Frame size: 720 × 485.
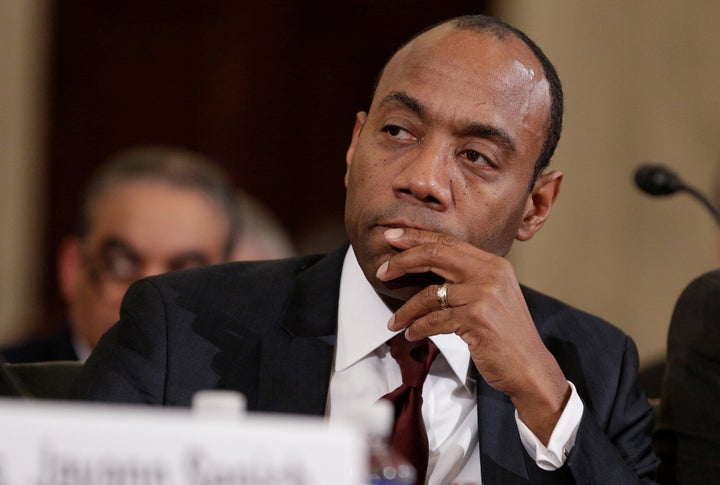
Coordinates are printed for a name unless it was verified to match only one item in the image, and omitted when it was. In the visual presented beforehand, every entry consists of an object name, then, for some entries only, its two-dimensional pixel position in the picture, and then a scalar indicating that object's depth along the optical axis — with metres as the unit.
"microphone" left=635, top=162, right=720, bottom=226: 3.97
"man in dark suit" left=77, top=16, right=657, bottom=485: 3.61
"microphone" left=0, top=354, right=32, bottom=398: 3.57
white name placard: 3.27
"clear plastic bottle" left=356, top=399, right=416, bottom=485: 3.32
